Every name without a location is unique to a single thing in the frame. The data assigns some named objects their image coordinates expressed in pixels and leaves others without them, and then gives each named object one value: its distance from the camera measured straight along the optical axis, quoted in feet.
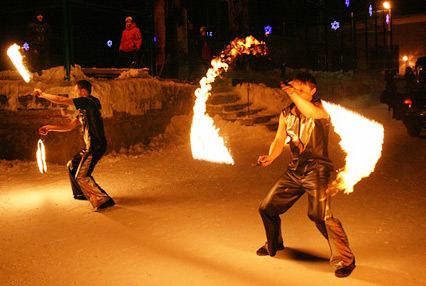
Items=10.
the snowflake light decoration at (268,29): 97.52
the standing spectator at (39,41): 45.14
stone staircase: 50.90
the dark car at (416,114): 45.03
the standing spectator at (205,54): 60.80
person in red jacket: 47.32
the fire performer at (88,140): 23.70
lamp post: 125.80
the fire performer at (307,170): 14.88
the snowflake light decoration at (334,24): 107.52
